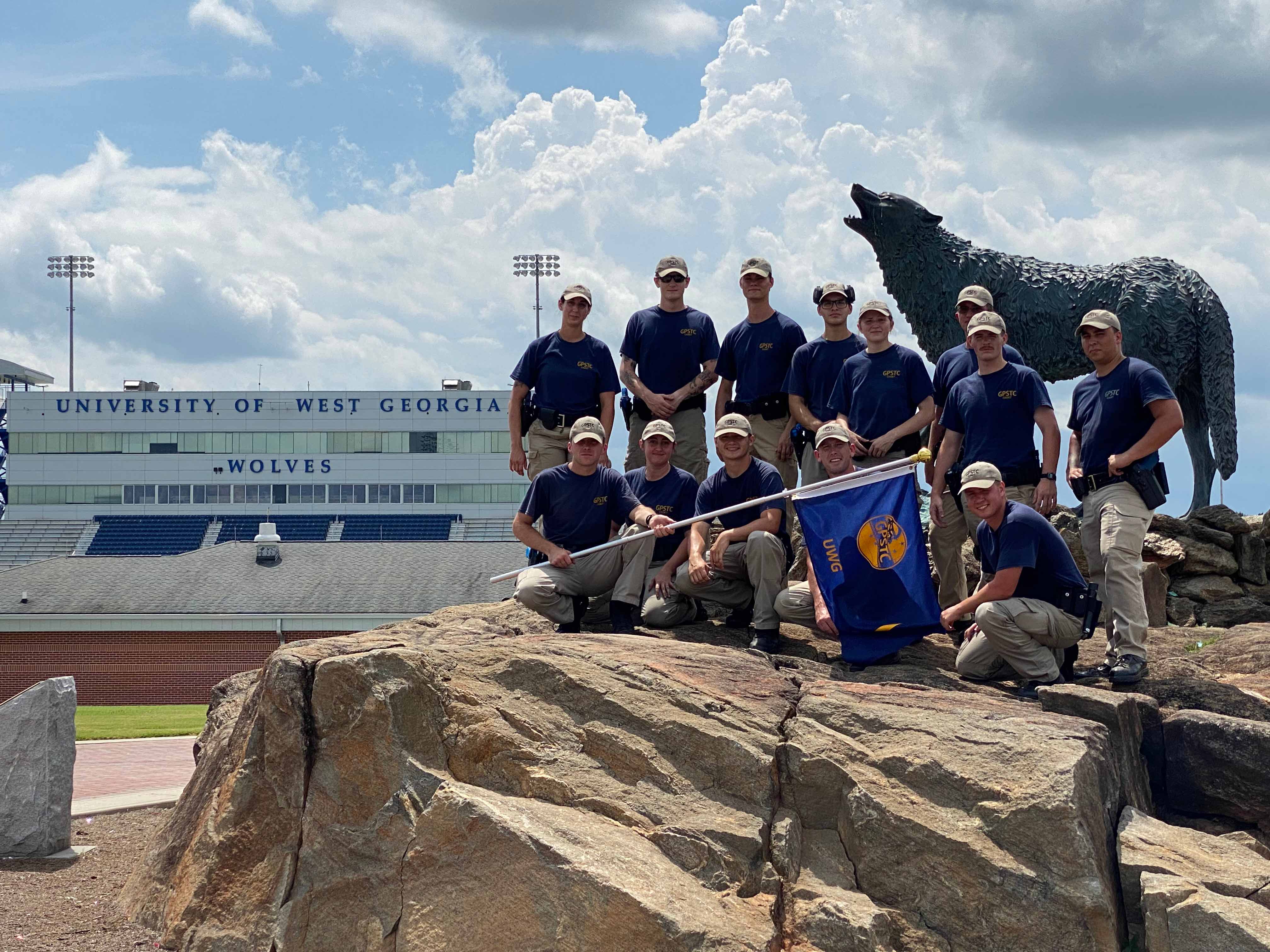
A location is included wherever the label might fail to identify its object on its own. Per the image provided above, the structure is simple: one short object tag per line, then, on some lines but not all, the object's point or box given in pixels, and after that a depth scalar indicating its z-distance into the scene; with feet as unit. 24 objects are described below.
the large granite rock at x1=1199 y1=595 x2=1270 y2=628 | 36.11
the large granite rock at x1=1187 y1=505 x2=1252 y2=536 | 37.96
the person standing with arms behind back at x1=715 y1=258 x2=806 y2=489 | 29.14
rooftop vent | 113.80
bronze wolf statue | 38.06
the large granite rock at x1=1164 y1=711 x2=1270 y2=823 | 21.85
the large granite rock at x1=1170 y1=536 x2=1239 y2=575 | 37.32
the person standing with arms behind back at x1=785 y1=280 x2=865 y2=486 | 28.02
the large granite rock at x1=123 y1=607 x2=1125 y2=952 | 18.83
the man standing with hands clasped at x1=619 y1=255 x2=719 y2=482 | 29.45
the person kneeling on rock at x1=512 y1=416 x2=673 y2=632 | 25.76
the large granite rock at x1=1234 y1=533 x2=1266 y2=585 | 37.78
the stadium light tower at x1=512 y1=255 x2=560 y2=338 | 215.31
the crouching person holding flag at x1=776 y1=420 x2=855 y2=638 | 24.82
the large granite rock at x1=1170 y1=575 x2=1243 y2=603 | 37.01
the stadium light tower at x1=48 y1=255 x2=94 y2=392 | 231.71
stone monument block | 28.94
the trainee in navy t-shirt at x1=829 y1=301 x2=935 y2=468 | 26.99
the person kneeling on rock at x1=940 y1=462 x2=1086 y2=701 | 22.98
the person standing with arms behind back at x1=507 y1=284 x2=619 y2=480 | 29.37
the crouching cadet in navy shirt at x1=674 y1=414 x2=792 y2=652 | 24.94
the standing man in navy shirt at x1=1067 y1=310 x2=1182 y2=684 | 23.67
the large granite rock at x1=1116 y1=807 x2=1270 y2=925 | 18.63
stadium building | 199.11
